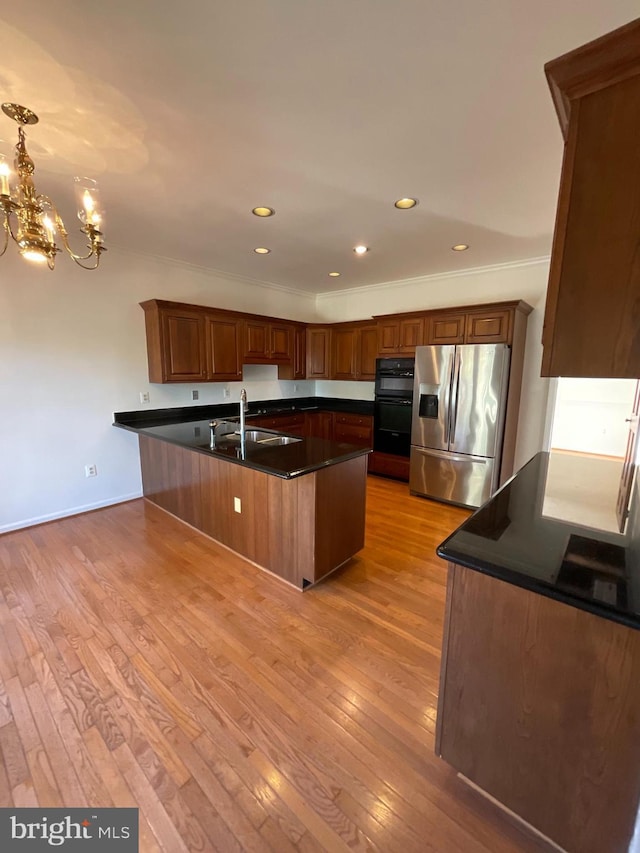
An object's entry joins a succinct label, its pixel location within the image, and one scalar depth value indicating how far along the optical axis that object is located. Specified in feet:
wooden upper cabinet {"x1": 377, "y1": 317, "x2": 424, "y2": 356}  13.38
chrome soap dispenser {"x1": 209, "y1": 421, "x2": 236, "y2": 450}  9.18
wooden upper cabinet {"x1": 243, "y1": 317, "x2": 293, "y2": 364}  14.61
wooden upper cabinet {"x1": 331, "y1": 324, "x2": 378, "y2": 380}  15.87
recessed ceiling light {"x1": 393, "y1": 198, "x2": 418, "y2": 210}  8.02
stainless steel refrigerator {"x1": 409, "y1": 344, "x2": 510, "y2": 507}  11.43
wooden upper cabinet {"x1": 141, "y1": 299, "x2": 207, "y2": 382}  11.84
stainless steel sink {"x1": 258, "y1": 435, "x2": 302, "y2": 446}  10.10
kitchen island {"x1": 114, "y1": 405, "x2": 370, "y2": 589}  7.45
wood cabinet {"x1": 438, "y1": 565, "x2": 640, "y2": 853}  2.98
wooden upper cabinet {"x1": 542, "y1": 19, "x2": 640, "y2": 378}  2.81
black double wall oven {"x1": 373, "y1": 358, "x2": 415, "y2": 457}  14.20
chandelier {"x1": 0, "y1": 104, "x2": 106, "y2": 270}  5.29
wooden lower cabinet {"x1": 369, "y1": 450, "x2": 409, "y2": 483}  14.70
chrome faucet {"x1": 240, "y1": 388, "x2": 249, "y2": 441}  9.16
